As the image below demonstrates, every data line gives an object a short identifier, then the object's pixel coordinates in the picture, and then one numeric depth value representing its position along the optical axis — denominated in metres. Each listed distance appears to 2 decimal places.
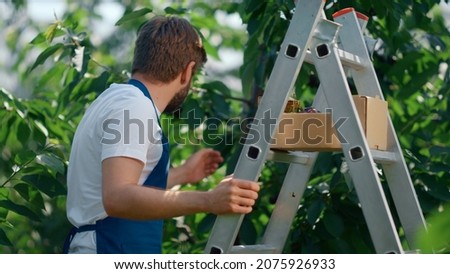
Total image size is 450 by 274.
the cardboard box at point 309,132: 3.78
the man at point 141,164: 3.36
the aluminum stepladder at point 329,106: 3.59
